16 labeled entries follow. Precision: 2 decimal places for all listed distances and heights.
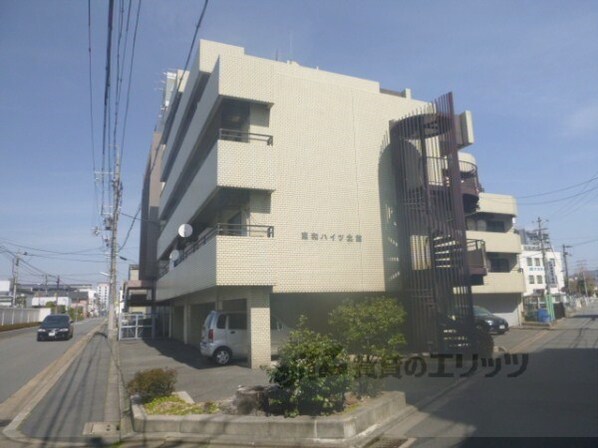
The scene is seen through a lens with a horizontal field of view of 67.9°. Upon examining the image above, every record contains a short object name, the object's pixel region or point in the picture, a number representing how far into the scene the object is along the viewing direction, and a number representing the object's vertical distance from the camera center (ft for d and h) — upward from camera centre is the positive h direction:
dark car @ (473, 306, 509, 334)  76.02 -5.55
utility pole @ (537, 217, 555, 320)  107.05 +2.07
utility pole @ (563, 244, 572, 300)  197.61 +13.98
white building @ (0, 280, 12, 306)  251.82 +10.01
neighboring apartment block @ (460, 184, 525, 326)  92.32 +7.85
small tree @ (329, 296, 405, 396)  26.71 -2.87
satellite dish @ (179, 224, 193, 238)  60.74 +9.54
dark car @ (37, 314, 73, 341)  95.40 -5.11
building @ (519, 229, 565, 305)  196.20 +8.18
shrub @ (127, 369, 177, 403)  28.02 -5.26
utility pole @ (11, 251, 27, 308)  180.32 +13.72
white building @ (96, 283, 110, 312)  470.80 +7.66
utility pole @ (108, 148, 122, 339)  98.78 +12.60
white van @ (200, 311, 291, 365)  48.19 -4.25
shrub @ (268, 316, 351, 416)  22.74 -4.26
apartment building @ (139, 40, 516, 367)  46.70 +11.58
